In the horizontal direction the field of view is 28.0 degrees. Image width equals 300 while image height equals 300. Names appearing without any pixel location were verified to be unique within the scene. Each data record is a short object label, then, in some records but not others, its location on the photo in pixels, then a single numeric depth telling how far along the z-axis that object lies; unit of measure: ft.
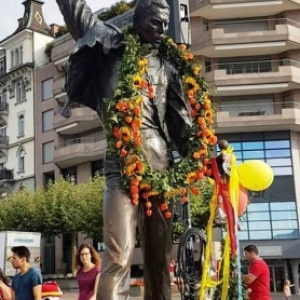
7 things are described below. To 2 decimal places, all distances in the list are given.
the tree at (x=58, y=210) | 122.42
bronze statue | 14.84
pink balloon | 19.26
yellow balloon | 20.17
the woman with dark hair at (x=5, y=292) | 28.99
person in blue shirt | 24.02
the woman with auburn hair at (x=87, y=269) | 25.36
